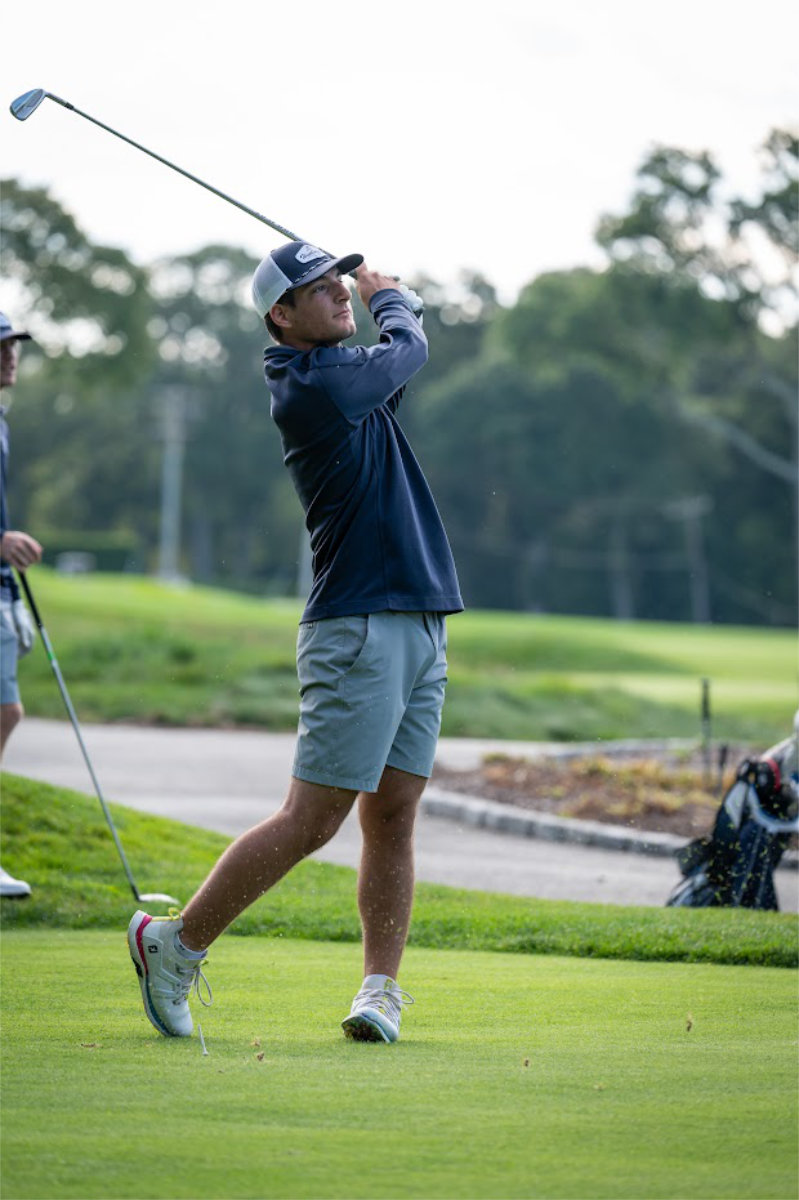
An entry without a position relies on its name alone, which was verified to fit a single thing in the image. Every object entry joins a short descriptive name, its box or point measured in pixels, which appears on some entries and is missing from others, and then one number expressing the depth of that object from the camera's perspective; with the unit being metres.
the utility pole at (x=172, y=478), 151.37
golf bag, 15.99
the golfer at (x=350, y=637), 9.59
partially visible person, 15.49
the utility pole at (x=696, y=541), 145.00
